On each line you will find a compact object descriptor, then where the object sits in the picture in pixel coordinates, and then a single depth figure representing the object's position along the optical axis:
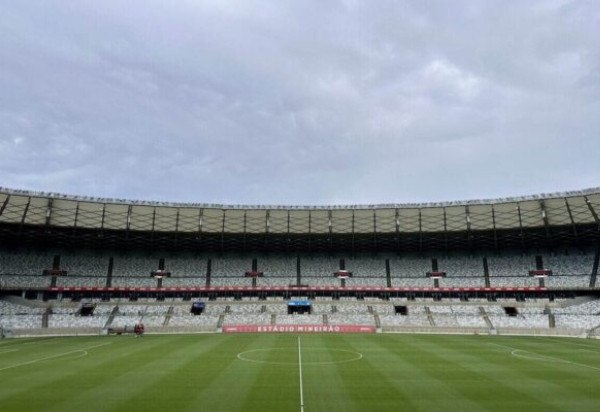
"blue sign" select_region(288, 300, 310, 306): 73.56
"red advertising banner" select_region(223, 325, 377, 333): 60.88
